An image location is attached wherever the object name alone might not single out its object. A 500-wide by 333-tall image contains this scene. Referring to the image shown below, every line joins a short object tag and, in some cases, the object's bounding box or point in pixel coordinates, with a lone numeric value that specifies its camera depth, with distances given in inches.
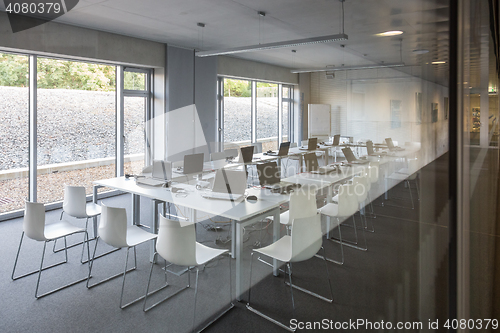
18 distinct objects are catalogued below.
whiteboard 336.0
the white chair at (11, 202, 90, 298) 121.8
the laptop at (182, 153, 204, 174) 191.2
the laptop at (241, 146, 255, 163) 232.6
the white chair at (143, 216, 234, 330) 100.8
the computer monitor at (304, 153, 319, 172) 195.2
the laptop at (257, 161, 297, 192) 158.6
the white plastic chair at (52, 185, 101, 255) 149.5
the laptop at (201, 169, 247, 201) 140.3
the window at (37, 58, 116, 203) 225.1
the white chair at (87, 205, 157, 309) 116.3
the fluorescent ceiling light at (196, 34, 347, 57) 185.5
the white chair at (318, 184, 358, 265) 109.7
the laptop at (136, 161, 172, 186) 168.7
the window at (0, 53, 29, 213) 203.5
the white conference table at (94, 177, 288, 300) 116.4
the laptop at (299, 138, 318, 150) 263.0
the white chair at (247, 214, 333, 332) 104.5
